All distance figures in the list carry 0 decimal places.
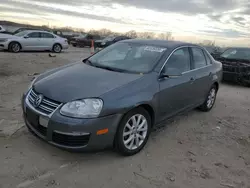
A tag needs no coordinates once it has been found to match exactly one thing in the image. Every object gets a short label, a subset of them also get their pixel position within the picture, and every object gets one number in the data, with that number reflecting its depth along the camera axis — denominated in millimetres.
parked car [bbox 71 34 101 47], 19438
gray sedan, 2274
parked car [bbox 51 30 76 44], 21257
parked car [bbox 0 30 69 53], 11250
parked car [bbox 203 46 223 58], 8778
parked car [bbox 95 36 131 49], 17898
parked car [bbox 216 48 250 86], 6885
